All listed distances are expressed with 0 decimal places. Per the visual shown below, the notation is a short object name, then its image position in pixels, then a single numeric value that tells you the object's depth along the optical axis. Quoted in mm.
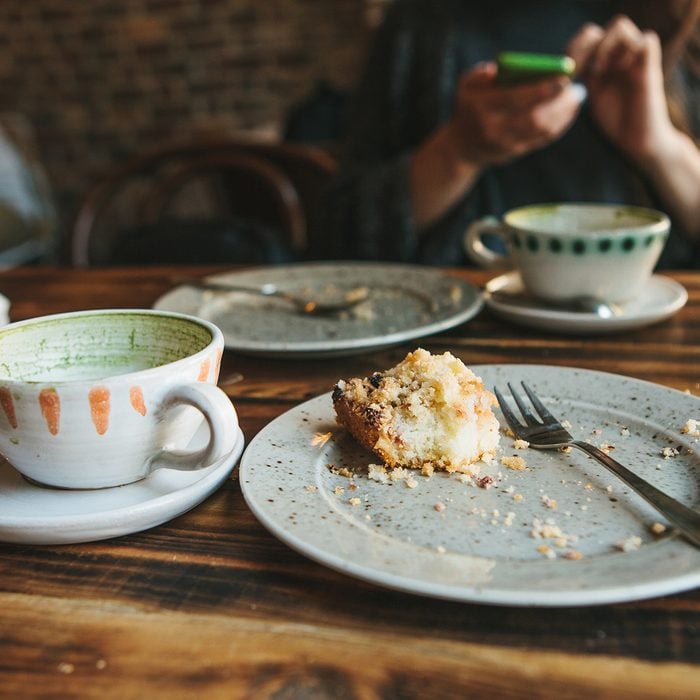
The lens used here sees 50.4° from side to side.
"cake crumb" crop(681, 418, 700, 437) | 466
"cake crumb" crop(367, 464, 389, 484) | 440
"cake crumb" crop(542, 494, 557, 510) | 405
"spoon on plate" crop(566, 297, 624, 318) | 757
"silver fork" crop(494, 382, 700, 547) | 360
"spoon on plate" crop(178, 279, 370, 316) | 813
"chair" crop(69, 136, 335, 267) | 1533
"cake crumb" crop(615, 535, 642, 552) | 357
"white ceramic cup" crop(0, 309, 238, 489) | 390
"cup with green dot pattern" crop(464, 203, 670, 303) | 739
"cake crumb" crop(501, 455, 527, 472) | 451
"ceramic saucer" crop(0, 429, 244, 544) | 387
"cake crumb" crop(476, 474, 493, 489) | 429
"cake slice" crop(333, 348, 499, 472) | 454
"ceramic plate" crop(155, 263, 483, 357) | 681
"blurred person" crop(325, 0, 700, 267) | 1127
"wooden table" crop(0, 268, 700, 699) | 296
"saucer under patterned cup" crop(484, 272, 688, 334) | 728
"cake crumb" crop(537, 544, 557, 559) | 356
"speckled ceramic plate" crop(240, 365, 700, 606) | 323
